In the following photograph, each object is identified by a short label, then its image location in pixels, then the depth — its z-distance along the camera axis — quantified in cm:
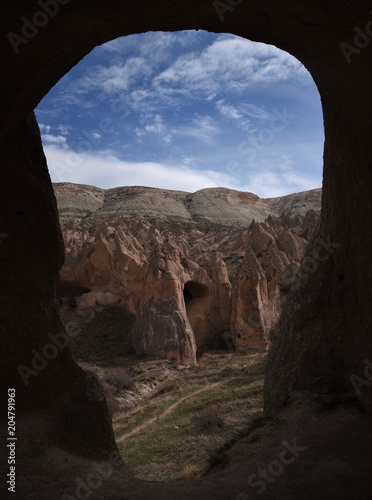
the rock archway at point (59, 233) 336
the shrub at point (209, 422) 960
